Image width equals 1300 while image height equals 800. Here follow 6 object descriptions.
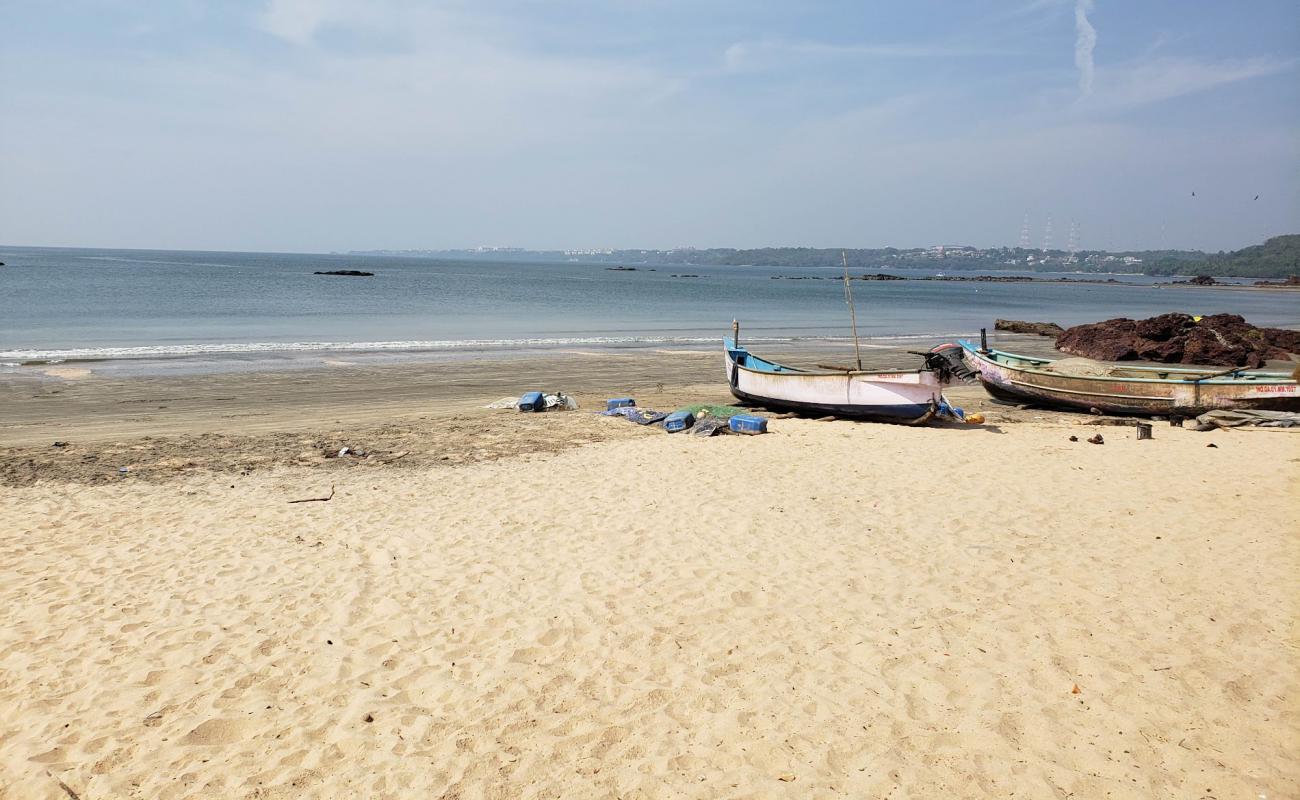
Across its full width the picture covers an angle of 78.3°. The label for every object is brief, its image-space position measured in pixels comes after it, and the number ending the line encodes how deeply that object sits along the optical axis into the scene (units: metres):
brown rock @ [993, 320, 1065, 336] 37.25
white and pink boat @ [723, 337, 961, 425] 13.47
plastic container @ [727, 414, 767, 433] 12.78
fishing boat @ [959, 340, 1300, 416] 14.22
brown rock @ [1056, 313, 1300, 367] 24.17
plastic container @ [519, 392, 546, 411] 15.10
